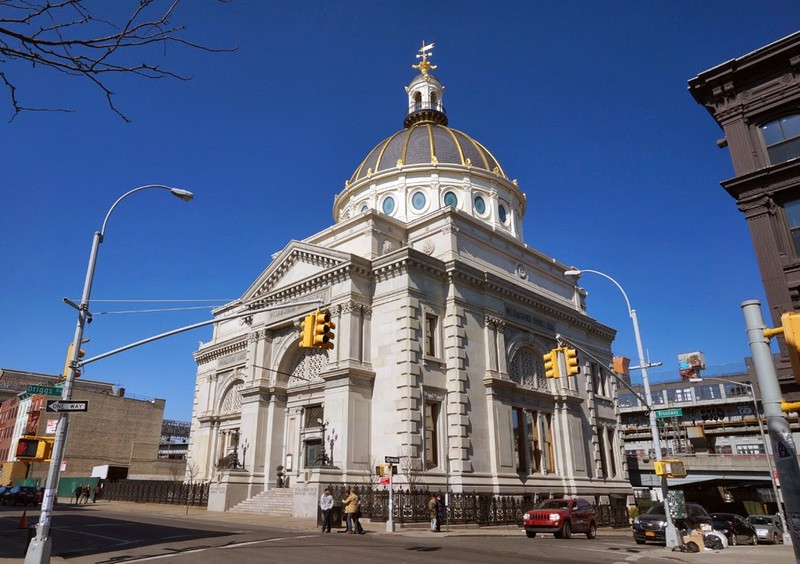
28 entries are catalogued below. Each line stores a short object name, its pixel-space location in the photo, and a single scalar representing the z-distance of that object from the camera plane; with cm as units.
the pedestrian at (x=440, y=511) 2536
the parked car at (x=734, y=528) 2662
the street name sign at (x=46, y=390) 1493
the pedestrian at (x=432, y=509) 2500
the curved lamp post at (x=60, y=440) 1237
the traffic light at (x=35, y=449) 1536
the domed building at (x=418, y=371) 3184
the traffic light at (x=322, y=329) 1516
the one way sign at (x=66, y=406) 1390
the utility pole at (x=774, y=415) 574
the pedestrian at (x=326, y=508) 2312
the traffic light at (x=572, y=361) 2034
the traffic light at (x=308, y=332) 1515
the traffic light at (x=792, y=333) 580
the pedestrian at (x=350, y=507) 2242
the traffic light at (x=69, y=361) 1522
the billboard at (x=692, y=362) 8848
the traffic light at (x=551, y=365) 2072
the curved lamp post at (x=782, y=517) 2806
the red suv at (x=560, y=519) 2414
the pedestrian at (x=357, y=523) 2271
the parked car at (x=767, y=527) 2966
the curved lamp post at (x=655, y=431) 2041
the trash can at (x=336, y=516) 2411
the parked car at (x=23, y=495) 4159
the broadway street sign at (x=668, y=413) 2292
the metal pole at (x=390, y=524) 2425
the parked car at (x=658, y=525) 2284
